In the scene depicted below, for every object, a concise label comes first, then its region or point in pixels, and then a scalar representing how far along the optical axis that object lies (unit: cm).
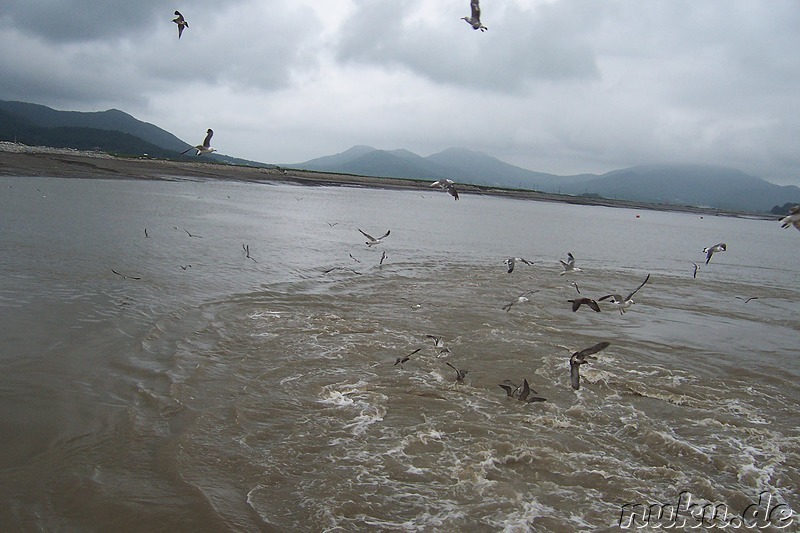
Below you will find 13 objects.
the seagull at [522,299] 1386
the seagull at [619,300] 1052
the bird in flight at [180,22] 1186
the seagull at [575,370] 774
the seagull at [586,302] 748
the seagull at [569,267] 1645
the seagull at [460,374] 894
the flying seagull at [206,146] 1367
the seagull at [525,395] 784
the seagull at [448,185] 1318
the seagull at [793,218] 691
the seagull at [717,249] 1432
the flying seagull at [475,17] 1106
